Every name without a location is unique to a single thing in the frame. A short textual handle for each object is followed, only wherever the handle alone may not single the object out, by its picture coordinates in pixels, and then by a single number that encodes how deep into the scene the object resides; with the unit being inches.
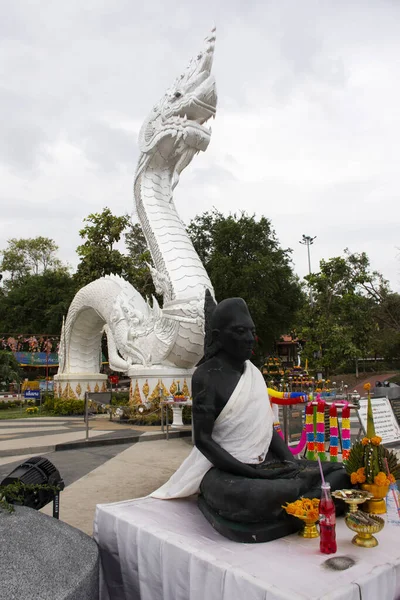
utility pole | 1480.1
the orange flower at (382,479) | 98.8
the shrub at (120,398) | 517.8
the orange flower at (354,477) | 102.2
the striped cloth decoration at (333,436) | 201.6
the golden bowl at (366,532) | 84.4
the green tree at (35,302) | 1205.1
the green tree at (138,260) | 926.1
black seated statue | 88.3
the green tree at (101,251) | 924.0
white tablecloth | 70.8
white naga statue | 386.0
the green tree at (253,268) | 807.1
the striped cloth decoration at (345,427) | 187.8
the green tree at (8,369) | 617.6
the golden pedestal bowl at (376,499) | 100.7
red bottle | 82.0
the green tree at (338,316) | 905.5
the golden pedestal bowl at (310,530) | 90.7
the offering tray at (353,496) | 90.1
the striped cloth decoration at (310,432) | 199.6
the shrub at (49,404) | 568.7
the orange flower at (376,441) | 102.5
